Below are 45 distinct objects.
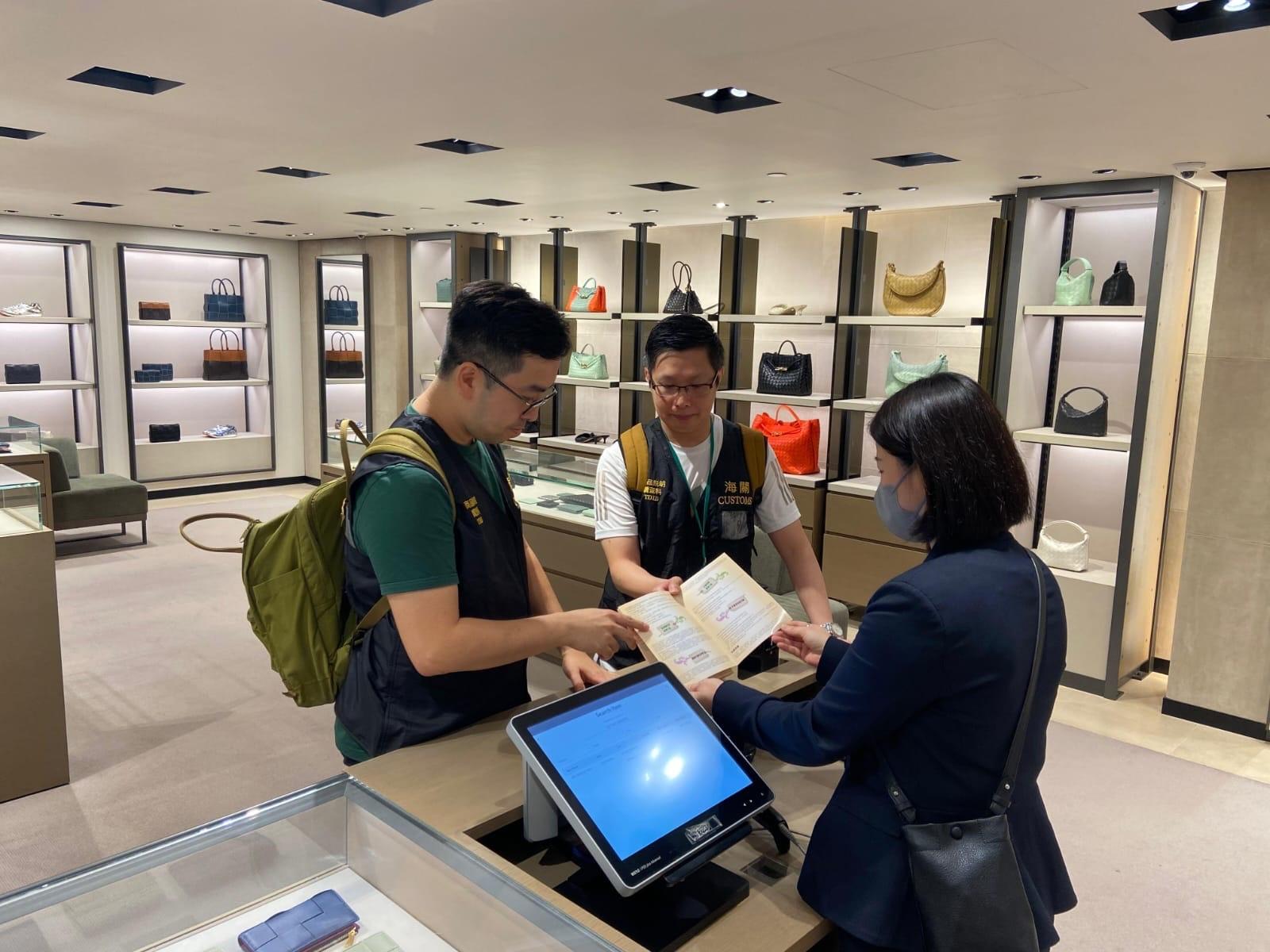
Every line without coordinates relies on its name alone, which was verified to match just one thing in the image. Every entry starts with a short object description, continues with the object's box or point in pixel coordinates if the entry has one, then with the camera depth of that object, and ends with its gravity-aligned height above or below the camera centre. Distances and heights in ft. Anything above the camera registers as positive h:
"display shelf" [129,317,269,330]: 28.22 -0.08
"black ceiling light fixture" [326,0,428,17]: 7.43 +2.59
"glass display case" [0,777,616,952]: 3.29 -2.17
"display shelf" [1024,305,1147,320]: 14.52 +0.61
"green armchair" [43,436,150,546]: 21.29 -4.16
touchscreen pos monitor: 3.74 -1.89
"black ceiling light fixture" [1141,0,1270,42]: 7.06 +2.60
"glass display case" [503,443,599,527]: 15.06 -2.53
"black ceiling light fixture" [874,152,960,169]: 13.35 +2.67
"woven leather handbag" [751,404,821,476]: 18.98 -2.13
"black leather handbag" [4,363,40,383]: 25.77 -1.58
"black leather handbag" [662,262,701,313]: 20.59 +0.80
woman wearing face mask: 3.75 -1.40
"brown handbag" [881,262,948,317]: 17.11 +0.96
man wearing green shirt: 4.56 -1.18
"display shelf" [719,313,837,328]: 18.76 +0.45
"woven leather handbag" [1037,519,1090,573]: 15.51 -3.41
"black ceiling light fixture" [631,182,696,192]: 16.34 +2.67
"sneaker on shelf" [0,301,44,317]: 25.94 +0.17
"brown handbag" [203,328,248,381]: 29.78 -1.20
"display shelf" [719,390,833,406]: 18.99 -1.21
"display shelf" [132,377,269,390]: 28.81 -1.96
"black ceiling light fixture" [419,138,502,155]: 13.29 +2.66
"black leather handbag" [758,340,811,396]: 19.13 -0.70
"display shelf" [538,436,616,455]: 23.44 -2.88
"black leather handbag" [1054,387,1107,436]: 15.10 -1.16
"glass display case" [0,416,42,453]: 20.21 -2.58
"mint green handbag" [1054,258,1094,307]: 15.10 +0.98
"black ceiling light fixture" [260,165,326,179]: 16.28 +2.69
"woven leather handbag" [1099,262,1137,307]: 14.74 +0.98
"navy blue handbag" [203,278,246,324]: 29.86 +0.49
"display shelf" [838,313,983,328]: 16.52 +0.43
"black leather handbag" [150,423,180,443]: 28.86 -3.47
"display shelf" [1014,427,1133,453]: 14.75 -1.48
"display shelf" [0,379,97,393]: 25.88 -1.94
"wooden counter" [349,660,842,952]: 3.86 -2.27
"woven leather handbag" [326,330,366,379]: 30.55 -1.23
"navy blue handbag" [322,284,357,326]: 30.27 +0.48
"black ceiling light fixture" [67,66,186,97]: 9.91 +2.60
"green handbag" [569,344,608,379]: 23.44 -0.82
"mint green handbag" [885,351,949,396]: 17.58 -0.51
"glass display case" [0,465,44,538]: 11.12 -2.30
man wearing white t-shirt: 7.34 -1.22
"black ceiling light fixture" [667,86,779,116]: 10.18 +2.63
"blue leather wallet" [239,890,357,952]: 3.48 -2.31
